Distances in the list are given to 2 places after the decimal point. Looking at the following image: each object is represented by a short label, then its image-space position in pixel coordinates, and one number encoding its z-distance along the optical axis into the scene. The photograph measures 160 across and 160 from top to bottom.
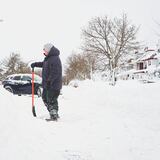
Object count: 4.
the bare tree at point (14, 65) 41.23
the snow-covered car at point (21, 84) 11.62
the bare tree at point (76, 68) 39.53
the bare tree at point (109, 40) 30.40
